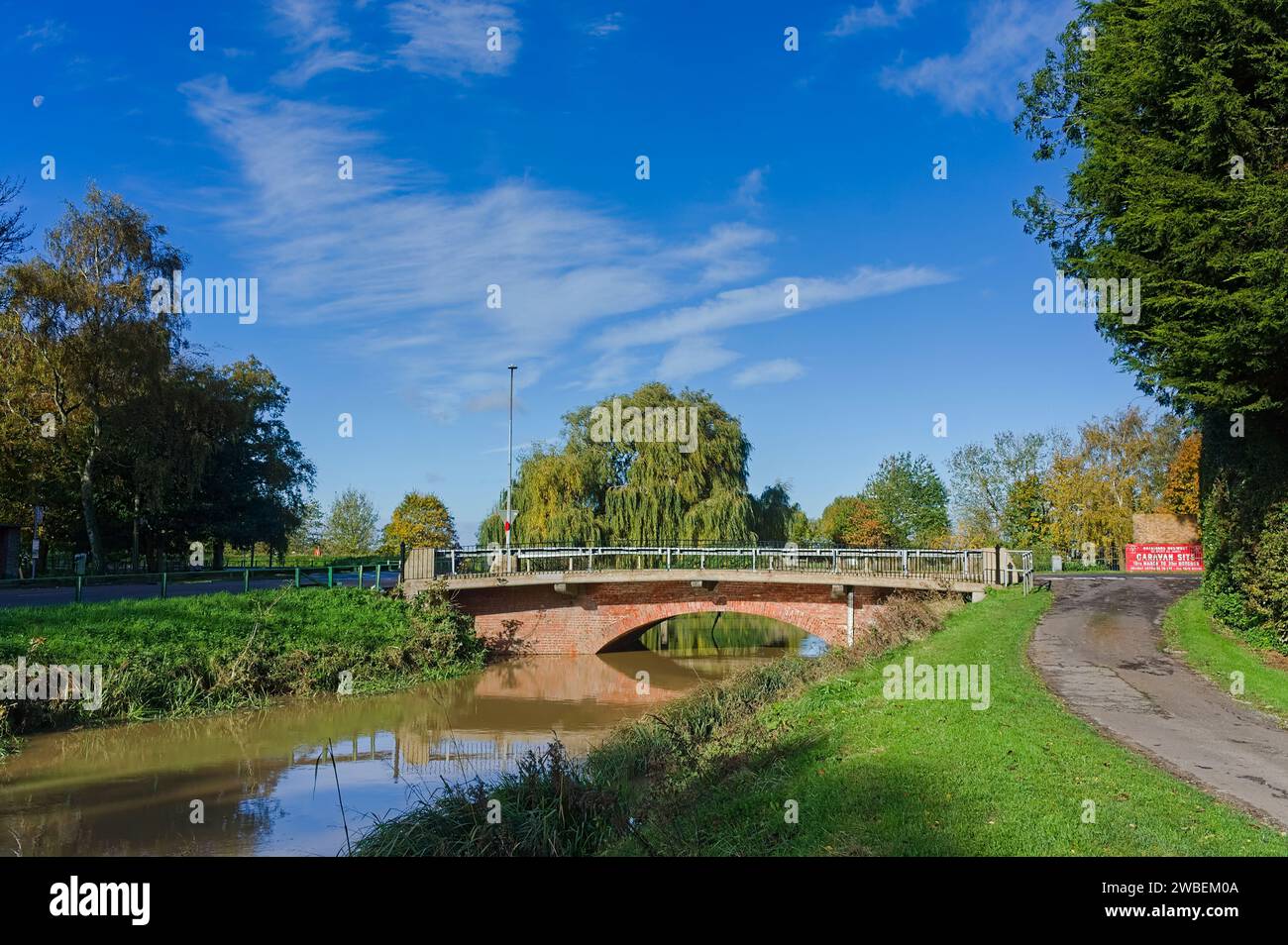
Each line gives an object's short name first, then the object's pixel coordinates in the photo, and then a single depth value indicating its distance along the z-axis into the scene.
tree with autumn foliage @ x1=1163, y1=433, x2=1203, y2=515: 44.16
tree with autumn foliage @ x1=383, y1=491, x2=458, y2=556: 55.50
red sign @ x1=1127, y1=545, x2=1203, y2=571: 35.97
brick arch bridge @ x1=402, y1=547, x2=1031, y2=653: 26.86
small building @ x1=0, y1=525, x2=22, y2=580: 30.24
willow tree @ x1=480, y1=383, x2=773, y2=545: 35.53
